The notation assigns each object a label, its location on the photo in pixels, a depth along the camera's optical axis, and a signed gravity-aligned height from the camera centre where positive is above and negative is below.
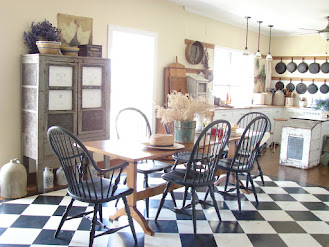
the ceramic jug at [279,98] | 8.40 -0.10
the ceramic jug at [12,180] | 3.55 -0.97
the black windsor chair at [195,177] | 2.90 -0.75
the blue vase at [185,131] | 3.30 -0.38
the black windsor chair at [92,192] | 2.50 -0.78
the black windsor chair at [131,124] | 5.24 -0.55
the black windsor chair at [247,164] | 3.48 -0.74
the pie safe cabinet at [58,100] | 3.68 -0.16
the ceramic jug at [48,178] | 3.86 -1.02
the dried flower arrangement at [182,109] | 3.23 -0.17
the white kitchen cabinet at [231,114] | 6.23 -0.41
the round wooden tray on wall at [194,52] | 6.02 +0.68
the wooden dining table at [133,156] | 2.79 -0.53
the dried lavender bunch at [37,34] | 3.81 +0.56
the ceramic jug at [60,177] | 3.98 -1.03
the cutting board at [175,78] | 5.61 +0.19
